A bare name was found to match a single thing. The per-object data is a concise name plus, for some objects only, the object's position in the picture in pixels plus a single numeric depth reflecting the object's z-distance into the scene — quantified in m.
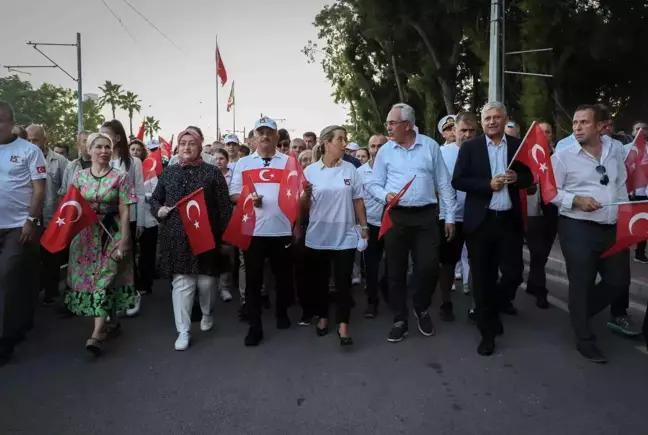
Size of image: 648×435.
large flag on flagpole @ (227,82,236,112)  34.33
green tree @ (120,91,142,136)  79.38
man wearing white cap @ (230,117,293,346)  5.38
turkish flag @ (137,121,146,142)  8.62
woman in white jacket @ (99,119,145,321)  6.03
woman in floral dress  5.05
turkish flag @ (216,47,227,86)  30.08
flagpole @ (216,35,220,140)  34.75
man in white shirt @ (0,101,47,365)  4.88
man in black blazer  4.95
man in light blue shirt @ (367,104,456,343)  5.17
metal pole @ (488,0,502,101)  13.97
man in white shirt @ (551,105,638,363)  4.73
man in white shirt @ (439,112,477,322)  6.00
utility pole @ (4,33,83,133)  19.24
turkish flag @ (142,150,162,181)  7.75
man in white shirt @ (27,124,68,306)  6.75
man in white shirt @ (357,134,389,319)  6.32
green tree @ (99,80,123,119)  76.31
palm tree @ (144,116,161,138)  84.09
